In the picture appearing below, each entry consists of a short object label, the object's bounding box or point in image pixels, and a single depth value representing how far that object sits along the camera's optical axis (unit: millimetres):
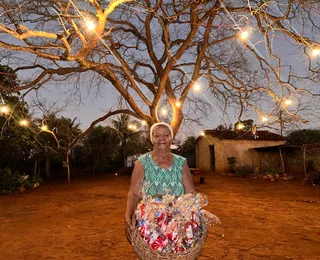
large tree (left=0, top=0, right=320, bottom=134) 6141
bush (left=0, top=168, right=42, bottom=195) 14156
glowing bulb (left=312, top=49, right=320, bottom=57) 6552
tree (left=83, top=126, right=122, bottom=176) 25297
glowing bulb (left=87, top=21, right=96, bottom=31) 5846
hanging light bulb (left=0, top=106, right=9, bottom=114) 7432
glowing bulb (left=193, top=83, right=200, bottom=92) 9586
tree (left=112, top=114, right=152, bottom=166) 27375
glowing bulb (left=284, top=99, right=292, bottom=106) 7875
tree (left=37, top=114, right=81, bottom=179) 20564
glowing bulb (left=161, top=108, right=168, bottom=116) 10770
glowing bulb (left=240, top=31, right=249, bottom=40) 6448
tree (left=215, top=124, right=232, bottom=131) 26641
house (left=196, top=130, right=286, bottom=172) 23312
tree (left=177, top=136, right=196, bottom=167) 29120
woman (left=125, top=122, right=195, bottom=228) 2789
